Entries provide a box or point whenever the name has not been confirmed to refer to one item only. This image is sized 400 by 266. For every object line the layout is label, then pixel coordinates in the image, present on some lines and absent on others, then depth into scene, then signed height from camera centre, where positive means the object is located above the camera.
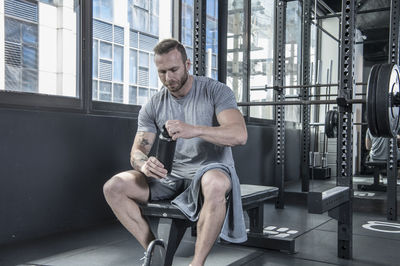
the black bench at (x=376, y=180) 4.43 -0.59
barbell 1.84 +0.13
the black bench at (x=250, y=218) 1.63 -0.42
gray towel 1.62 -0.32
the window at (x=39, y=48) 2.31 +0.46
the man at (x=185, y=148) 1.59 -0.10
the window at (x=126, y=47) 2.87 +0.57
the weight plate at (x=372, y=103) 1.86 +0.11
